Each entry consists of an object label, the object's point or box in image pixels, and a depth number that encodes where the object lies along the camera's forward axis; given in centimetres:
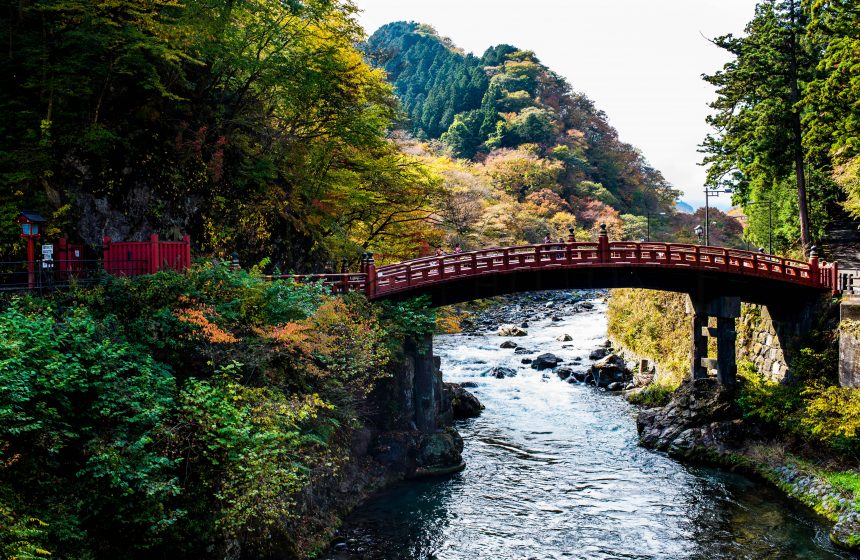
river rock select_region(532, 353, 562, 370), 3922
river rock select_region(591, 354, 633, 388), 3581
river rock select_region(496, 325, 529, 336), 4897
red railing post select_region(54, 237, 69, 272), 1916
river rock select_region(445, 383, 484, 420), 3034
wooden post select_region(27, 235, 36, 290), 1634
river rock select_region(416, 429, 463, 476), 2281
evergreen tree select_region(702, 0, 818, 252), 2862
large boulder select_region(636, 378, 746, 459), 2470
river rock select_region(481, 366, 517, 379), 3750
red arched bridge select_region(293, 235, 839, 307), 2444
